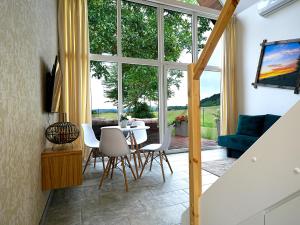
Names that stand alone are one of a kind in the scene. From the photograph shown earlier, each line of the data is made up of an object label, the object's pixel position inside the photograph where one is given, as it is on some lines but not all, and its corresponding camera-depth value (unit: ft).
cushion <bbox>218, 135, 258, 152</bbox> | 13.65
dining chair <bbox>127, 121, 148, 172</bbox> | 12.79
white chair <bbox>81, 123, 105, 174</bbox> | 11.58
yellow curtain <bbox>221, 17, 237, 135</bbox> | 18.33
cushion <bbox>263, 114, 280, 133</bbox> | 14.57
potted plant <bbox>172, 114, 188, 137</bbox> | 17.17
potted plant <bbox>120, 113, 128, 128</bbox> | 11.91
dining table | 11.07
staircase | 2.34
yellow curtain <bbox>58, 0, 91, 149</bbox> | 13.15
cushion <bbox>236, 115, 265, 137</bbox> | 15.15
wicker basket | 8.15
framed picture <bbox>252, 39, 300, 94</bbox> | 13.78
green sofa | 14.03
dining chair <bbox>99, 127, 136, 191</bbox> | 9.13
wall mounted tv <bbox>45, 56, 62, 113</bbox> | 8.58
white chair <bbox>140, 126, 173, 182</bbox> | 10.68
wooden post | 4.45
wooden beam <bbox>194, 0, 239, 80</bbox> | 3.40
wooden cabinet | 7.30
